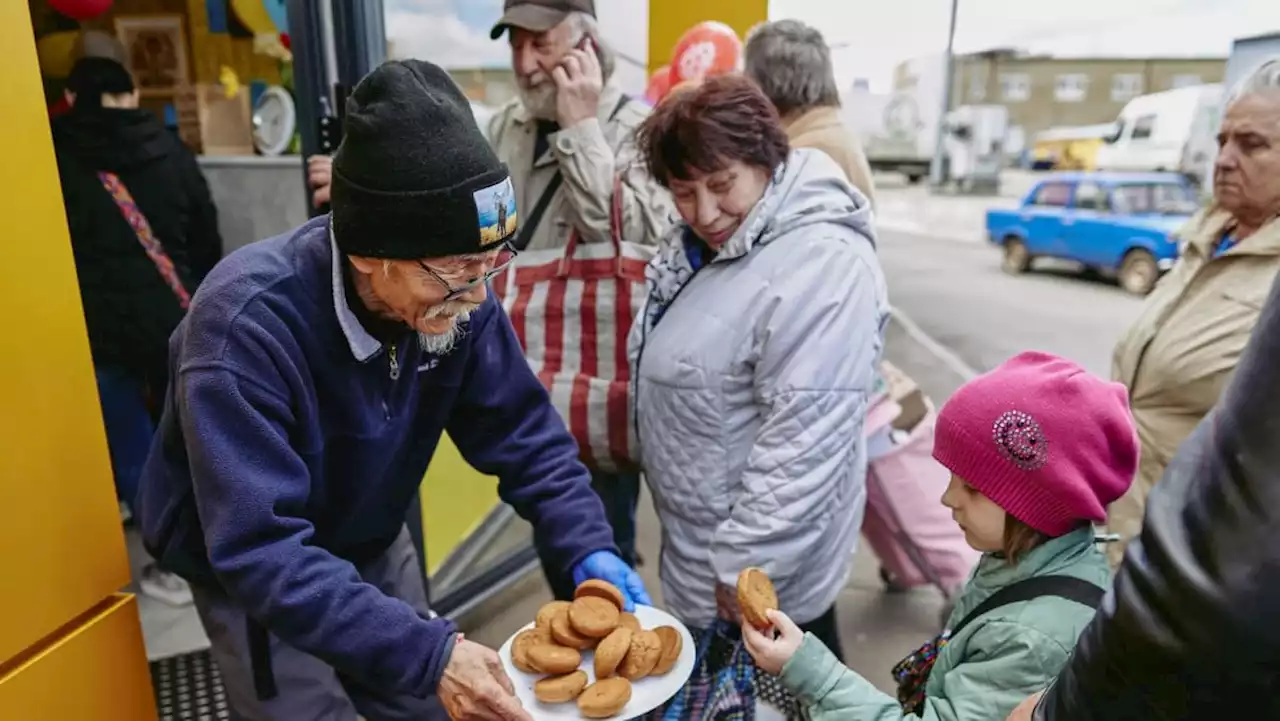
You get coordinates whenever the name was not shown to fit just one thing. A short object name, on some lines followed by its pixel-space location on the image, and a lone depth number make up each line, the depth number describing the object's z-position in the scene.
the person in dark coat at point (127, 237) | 2.94
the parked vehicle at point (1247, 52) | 5.48
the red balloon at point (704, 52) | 3.70
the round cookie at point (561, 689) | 1.43
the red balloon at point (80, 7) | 3.39
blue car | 9.11
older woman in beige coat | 2.02
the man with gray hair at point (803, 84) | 2.55
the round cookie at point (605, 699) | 1.39
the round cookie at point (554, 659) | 1.48
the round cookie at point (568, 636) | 1.53
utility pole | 17.00
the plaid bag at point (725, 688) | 1.64
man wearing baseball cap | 2.14
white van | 15.51
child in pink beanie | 1.19
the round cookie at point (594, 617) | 1.52
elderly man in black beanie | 1.21
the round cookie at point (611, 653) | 1.46
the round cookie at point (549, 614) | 1.57
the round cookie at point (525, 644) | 1.51
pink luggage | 2.93
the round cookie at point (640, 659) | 1.50
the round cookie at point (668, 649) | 1.53
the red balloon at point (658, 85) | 4.06
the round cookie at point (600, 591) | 1.60
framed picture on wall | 4.00
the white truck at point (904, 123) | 19.41
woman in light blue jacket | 1.68
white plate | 1.42
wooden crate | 3.85
